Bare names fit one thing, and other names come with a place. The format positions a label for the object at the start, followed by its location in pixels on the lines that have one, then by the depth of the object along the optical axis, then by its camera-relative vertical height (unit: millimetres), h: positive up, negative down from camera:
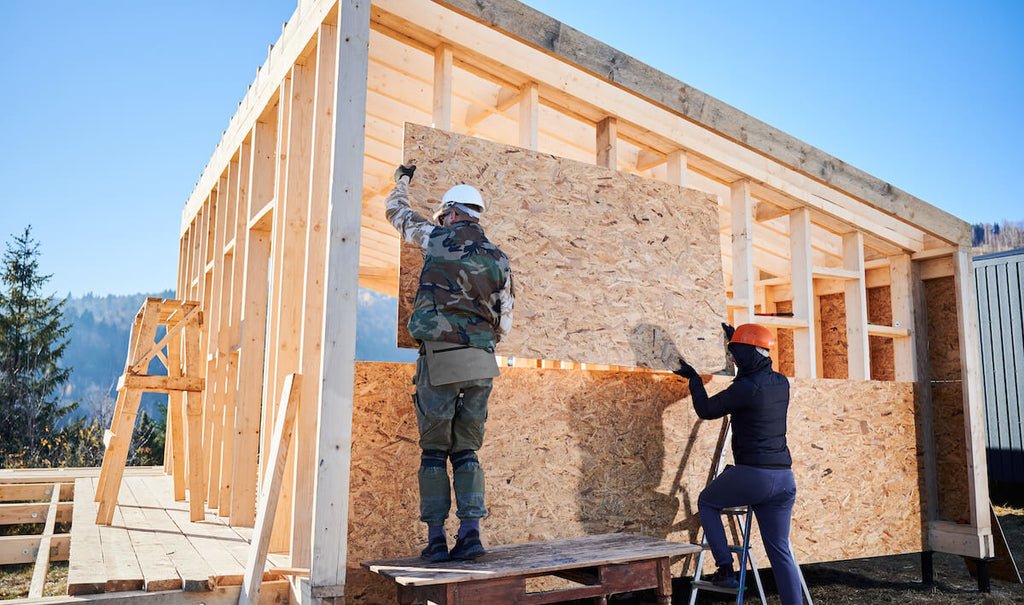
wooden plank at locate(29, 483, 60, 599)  4059 -1001
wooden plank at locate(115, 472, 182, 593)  3537 -840
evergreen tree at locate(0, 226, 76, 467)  16953 +1623
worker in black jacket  4469 -250
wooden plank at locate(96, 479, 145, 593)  3479 -837
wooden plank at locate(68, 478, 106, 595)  3396 -832
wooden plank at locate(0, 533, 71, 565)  5801 -1146
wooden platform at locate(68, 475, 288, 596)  3537 -841
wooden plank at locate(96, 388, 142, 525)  5246 -313
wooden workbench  3334 -772
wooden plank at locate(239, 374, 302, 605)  3617 -428
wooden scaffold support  5418 +153
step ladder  4449 -832
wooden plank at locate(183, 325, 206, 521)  5480 -175
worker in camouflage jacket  3570 +231
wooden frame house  4074 +711
